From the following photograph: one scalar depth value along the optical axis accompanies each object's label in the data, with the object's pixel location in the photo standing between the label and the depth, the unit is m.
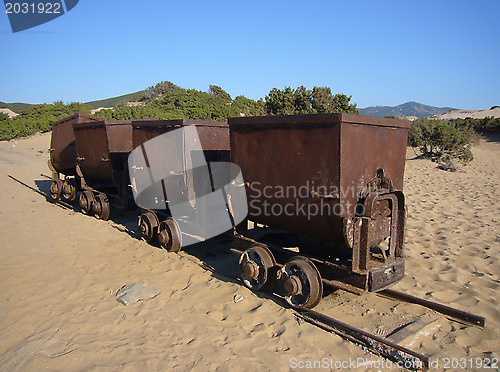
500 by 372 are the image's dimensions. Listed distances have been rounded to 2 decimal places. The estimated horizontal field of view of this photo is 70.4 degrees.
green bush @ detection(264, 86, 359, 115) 22.91
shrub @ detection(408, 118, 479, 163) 17.83
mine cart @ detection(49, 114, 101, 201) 11.01
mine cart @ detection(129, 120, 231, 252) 6.11
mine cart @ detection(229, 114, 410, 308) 3.84
